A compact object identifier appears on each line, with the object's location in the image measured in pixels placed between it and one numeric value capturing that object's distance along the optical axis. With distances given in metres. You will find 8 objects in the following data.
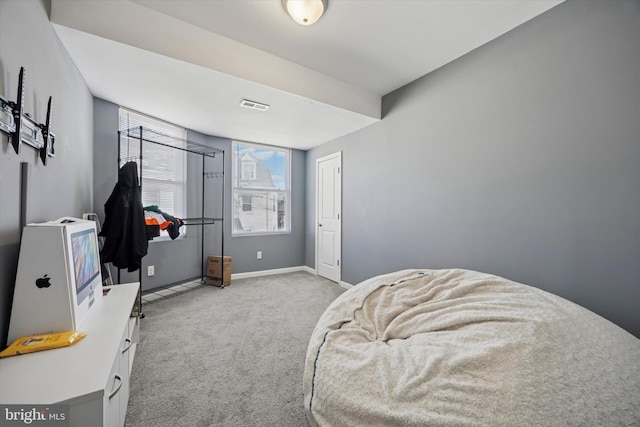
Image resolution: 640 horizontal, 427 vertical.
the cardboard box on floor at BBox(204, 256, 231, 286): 3.73
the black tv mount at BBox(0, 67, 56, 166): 1.05
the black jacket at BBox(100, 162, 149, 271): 2.31
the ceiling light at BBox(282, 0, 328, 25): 1.72
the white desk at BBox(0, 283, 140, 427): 0.79
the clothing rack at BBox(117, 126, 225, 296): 3.31
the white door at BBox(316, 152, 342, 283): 3.98
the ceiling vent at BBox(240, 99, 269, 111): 2.71
